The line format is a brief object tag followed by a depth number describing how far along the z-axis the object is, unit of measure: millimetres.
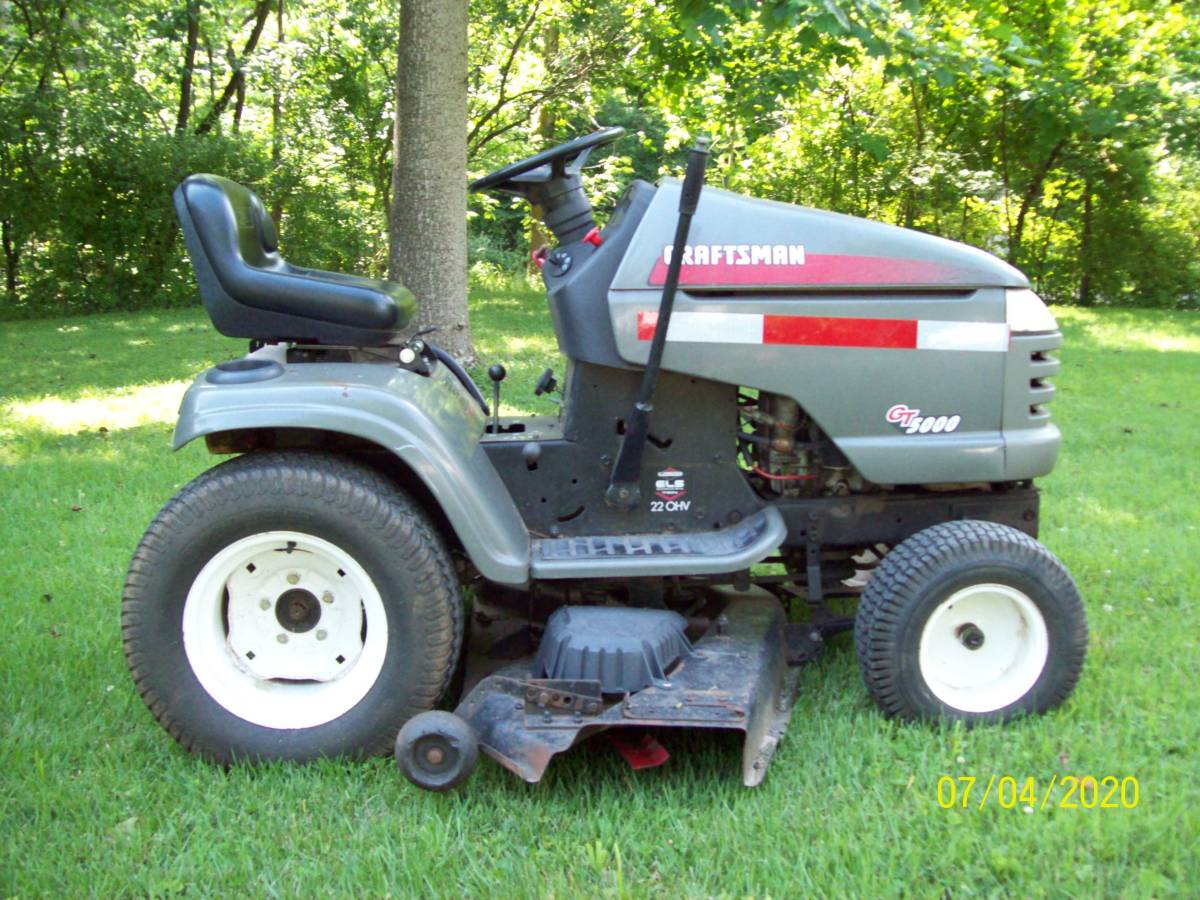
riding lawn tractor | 2734
